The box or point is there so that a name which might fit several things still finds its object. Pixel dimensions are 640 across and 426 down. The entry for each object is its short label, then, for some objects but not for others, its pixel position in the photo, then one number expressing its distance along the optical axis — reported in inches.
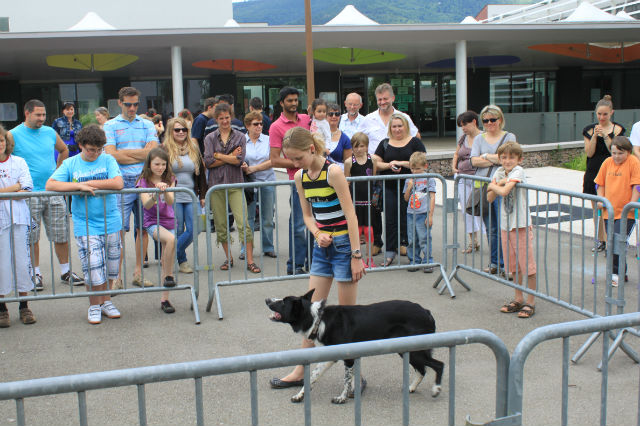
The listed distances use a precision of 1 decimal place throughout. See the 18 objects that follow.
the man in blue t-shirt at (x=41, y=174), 272.1
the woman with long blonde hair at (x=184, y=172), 282.8
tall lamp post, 554.6
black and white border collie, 162.7
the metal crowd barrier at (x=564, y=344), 97.0
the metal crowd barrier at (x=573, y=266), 195.9
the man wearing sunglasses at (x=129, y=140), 300.0
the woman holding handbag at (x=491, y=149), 283.9
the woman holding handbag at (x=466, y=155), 315.3
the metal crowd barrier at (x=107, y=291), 235.3
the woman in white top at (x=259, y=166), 320.5
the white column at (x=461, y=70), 887.7
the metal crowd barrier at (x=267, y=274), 251.0
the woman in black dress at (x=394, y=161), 312.7
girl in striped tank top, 176.1
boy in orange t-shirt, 273.9
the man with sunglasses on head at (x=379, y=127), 333.4
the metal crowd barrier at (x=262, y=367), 83.5
